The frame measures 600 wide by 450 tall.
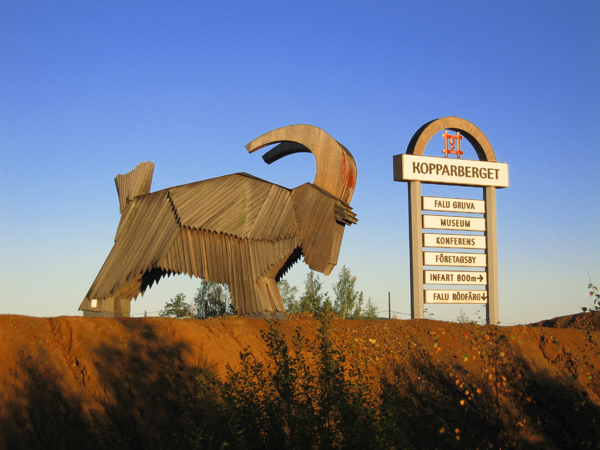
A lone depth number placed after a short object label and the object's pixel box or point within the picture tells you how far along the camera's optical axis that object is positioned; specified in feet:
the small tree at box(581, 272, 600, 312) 36.88
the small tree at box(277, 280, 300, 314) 68.20
